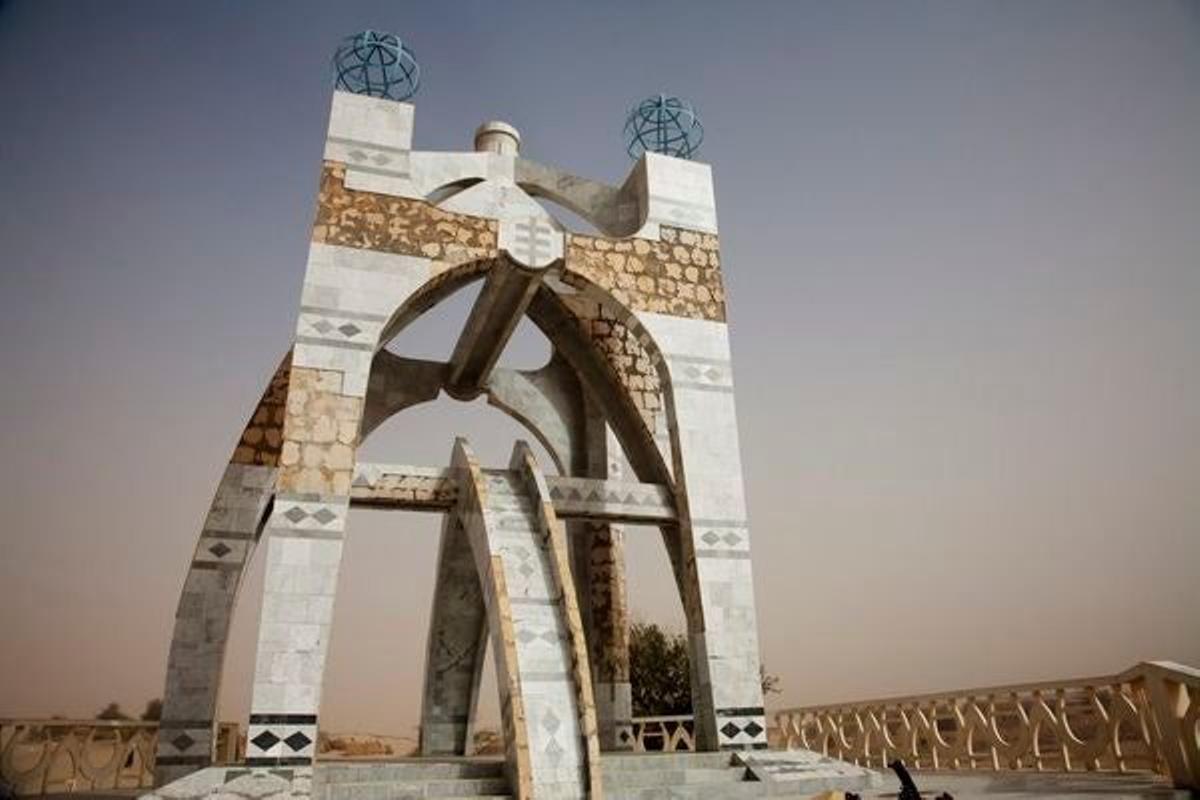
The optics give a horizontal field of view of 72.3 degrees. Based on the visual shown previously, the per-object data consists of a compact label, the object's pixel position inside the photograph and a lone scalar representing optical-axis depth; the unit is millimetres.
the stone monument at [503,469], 8484
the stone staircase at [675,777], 8109
